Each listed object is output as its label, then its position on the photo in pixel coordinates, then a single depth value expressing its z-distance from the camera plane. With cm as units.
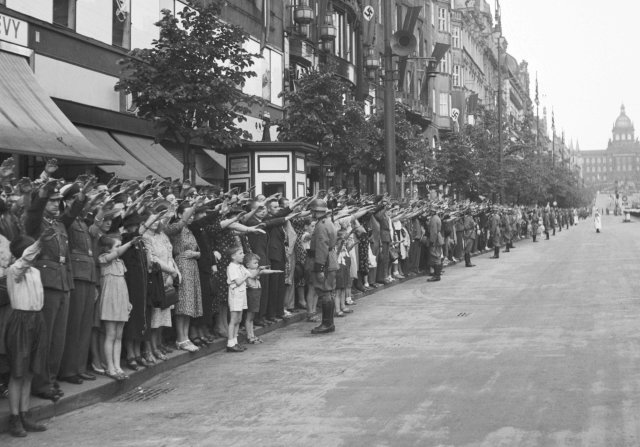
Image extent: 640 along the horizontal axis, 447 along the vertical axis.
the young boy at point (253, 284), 1142
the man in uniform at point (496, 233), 3106
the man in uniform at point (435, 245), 2158
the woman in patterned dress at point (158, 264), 948
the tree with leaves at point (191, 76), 1571
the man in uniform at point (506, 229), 3724
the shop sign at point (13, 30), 1531
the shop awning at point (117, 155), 1764
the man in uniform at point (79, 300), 834
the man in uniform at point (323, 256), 1264
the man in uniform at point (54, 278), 755
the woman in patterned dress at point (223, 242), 1112
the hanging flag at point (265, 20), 2666
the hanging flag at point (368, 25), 3894
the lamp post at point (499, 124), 4724
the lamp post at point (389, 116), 2283
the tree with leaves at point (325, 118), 2395
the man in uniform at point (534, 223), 4669
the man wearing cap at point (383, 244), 1939
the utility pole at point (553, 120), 9938
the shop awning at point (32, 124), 1345
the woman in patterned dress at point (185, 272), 1016
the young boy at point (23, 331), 680
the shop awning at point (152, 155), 1911
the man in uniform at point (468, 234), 2697
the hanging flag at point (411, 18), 3183
